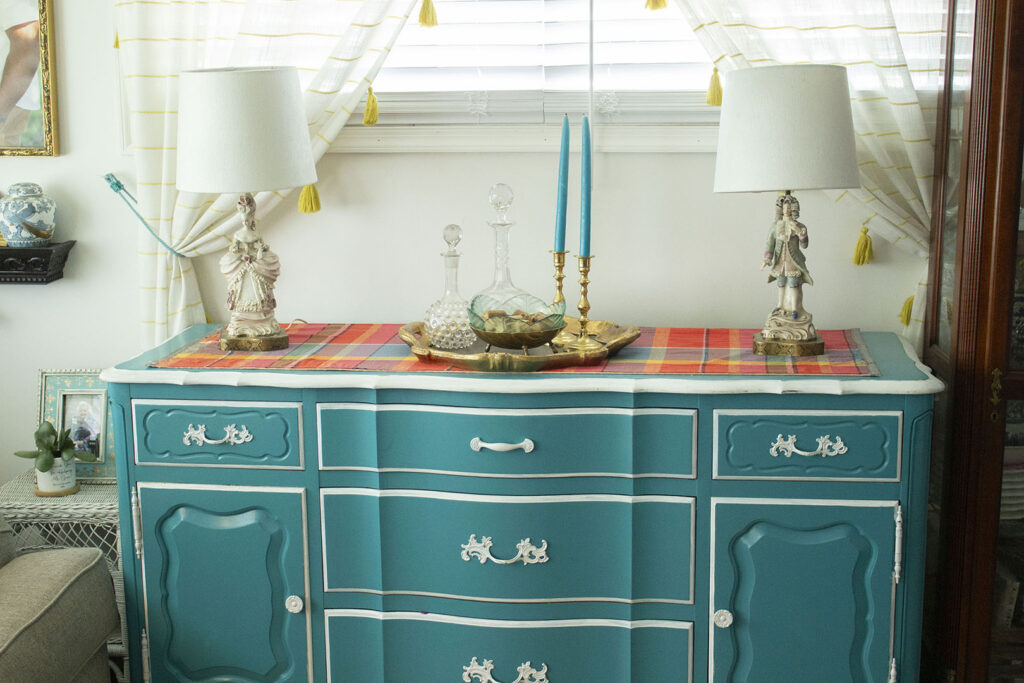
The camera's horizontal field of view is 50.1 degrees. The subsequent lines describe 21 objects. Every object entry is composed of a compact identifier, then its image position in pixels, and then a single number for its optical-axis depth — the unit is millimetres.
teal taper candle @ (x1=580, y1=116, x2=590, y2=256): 2166
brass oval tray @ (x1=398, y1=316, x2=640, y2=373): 2111
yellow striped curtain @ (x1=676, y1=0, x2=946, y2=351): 2348
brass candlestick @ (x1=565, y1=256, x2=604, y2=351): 2215
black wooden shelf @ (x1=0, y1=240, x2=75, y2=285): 2666
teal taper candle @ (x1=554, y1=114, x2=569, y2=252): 2188
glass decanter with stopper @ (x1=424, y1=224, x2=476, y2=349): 2230
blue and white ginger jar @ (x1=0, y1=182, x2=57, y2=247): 2648
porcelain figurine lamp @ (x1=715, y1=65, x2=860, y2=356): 2072
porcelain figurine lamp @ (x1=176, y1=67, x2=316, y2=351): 2172
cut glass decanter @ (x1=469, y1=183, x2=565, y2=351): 2168
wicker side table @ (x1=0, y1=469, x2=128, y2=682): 2625
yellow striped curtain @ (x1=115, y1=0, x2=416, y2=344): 2502
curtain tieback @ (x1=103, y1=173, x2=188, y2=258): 2635
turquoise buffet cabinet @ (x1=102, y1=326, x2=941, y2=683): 2072
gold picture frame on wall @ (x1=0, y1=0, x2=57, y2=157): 2643
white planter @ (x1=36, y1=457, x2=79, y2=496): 2664
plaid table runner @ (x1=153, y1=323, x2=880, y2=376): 2131
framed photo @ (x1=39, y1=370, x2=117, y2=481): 2775
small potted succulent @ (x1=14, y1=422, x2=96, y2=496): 2643
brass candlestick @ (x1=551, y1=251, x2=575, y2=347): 2262
